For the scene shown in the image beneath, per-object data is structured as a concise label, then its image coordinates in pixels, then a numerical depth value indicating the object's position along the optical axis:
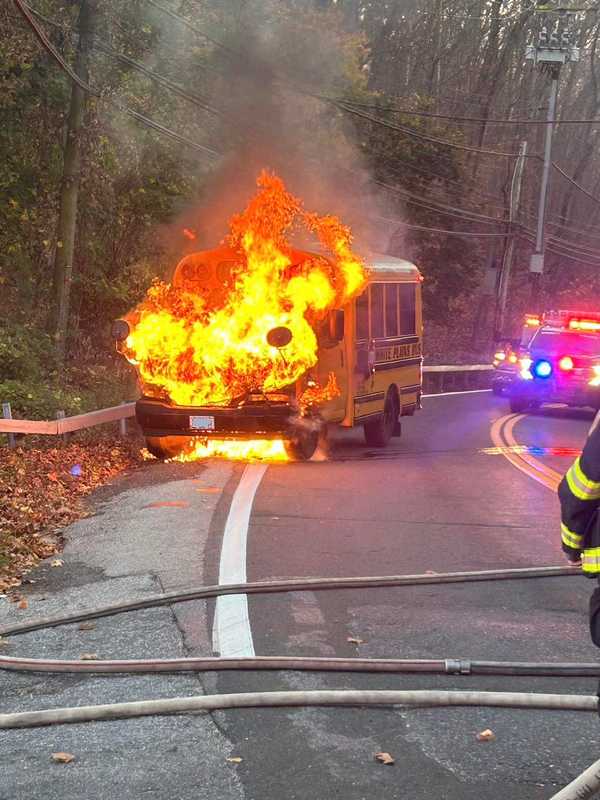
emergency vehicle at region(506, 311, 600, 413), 22.50
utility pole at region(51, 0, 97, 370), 19.56
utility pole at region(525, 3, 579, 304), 43.09
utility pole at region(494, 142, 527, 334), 43.66
